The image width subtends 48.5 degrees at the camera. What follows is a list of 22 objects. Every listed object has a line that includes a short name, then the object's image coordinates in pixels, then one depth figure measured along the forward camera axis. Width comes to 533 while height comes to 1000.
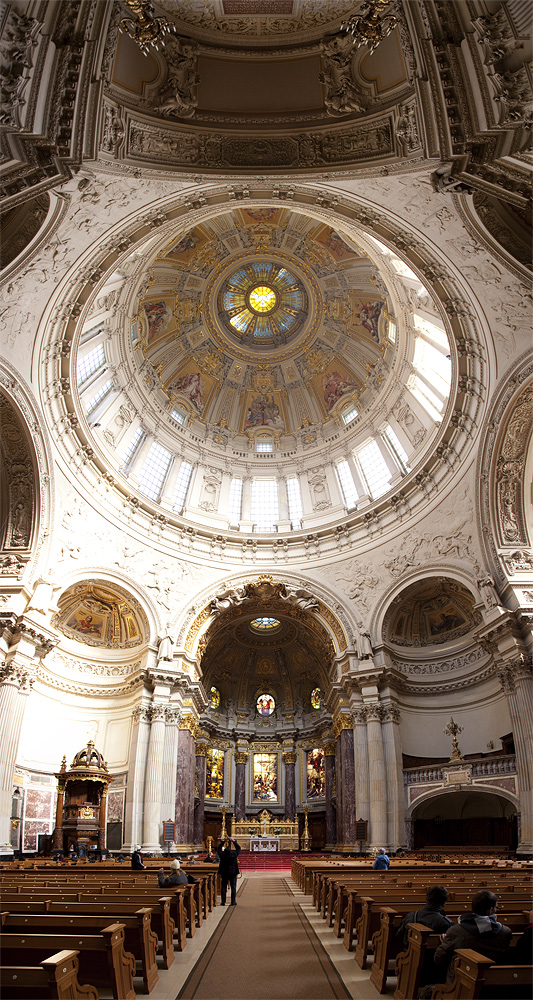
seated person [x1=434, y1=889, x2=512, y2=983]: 4.73
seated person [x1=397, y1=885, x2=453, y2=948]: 5.41
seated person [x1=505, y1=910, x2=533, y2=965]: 4.73
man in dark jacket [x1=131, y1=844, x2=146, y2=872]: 13.12
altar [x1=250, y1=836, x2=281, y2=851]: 31.19
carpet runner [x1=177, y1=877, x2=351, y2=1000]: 5.74
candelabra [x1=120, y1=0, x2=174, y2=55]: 10.23
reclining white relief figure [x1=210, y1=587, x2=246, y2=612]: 29.56
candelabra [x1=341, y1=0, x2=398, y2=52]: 10.38
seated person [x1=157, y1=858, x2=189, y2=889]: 9.20
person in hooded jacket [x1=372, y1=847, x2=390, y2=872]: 11.91
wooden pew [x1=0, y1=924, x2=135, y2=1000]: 4.64
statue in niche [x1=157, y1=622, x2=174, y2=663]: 26.89
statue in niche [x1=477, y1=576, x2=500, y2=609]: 21.88
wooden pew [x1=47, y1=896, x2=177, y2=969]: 5.99
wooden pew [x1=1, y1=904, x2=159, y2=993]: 5.25
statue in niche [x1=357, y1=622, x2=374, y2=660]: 26.55
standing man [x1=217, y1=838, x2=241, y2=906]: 12.78
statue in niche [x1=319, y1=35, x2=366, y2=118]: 11.17
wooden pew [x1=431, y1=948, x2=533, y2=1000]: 3.92
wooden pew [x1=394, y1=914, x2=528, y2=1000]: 4.98
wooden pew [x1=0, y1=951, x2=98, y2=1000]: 3.93
